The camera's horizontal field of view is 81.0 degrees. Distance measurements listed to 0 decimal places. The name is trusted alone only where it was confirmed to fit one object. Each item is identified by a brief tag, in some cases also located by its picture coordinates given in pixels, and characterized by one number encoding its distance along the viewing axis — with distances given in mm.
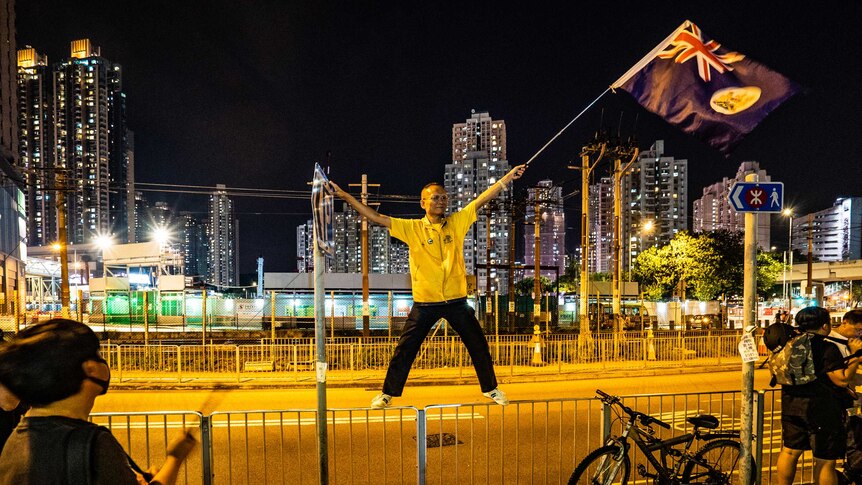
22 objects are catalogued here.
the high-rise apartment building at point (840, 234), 109019
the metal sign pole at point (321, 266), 3174
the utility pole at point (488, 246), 25950
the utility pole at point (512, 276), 24917
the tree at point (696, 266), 35281
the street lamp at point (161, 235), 32281
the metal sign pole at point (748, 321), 3871
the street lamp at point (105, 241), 30450
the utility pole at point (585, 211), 17830
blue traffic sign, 3941
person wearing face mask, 1715
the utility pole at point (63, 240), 18669
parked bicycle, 4441
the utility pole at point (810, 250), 32153
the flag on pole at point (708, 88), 3941
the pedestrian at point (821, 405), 4285
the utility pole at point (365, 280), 18438
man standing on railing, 3984
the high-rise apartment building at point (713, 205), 112375
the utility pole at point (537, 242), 20006
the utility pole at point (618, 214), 18298
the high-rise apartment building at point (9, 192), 38656
